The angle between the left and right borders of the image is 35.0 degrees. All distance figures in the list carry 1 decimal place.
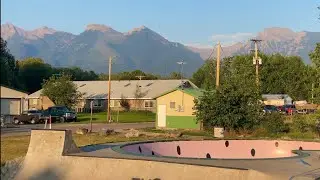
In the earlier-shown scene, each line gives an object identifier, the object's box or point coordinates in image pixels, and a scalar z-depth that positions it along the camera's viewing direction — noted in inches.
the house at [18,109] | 1862.5
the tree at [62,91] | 2551.7
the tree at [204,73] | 4539.9
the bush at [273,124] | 1294.3
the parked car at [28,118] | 1889.8
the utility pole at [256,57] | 2216.3
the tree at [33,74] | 4104.3
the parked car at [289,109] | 2670.8
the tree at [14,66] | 3239.9
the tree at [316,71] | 1032.8
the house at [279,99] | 3501.5
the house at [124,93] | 3113.7
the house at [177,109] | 1539.1
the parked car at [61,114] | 1980.8
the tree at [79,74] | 4588.3
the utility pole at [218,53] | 1599.3
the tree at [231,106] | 1257.4
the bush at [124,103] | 3128.2
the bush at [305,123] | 1205.7
